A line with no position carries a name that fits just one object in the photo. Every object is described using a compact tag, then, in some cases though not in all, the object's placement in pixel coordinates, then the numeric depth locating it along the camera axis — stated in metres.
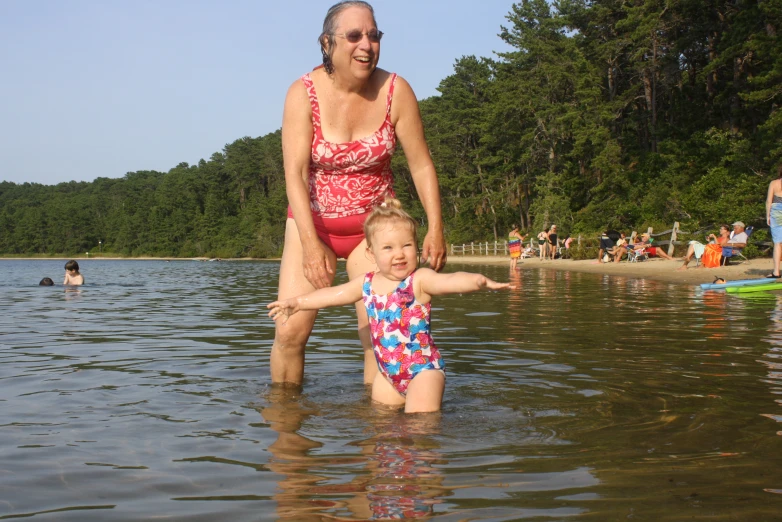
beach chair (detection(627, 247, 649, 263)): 27.47
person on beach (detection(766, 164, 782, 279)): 12.30
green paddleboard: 12.46
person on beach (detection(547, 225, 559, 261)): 36.88
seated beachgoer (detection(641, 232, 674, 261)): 26.94
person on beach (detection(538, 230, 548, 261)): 37.81
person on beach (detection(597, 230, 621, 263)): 30.31
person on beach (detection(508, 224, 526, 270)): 30.52
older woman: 4.50
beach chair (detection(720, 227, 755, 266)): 19.39
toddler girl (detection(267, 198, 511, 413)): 4.36
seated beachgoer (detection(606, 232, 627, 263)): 29.02
